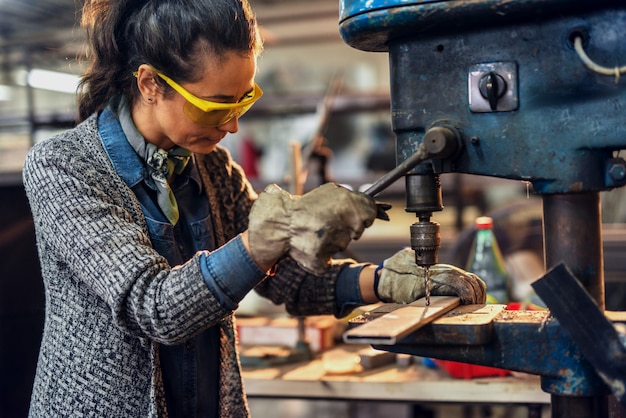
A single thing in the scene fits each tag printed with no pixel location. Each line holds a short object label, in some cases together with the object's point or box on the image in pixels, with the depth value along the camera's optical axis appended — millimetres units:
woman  1066
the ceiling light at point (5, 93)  9641
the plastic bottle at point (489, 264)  2043
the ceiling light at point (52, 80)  8055
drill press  928
